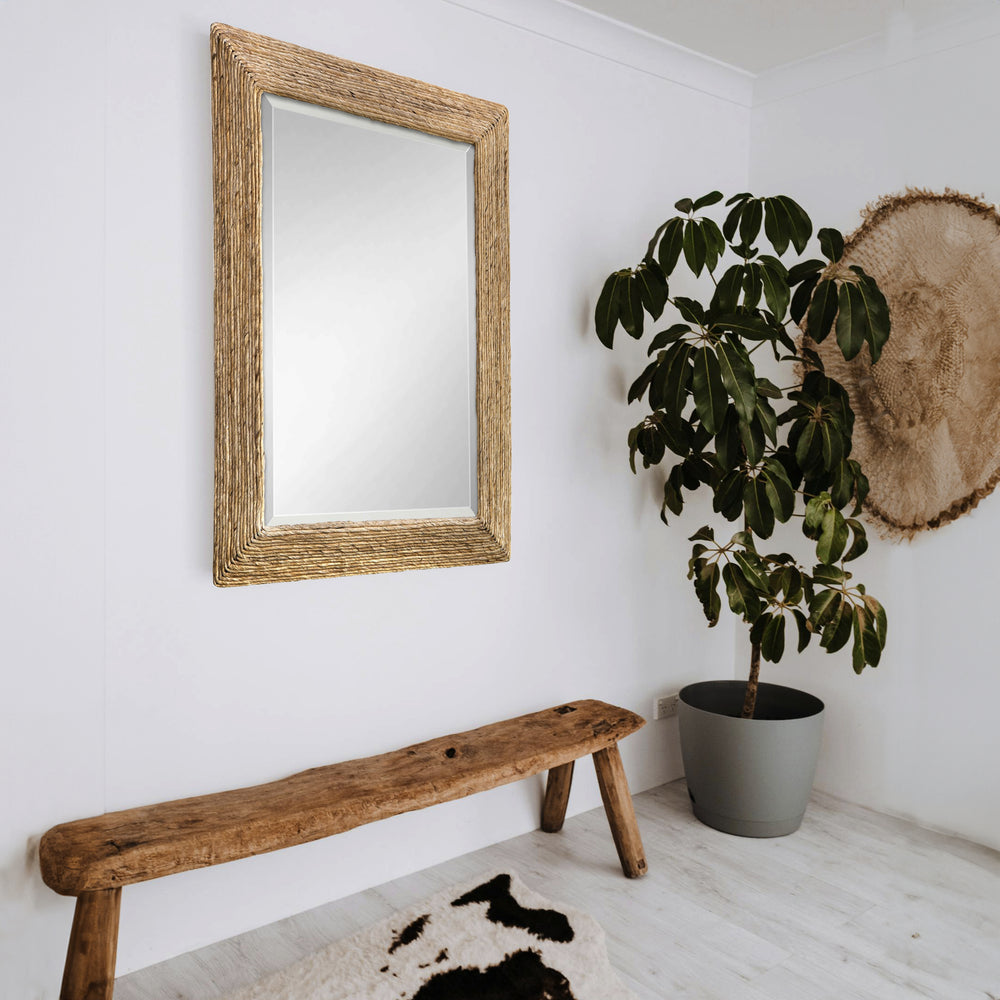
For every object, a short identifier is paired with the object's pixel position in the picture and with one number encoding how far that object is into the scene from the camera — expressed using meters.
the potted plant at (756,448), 2.39
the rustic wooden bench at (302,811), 1.62
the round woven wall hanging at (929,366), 2.54
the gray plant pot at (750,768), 2.57
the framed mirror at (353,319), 2.02
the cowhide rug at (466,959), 1.83
